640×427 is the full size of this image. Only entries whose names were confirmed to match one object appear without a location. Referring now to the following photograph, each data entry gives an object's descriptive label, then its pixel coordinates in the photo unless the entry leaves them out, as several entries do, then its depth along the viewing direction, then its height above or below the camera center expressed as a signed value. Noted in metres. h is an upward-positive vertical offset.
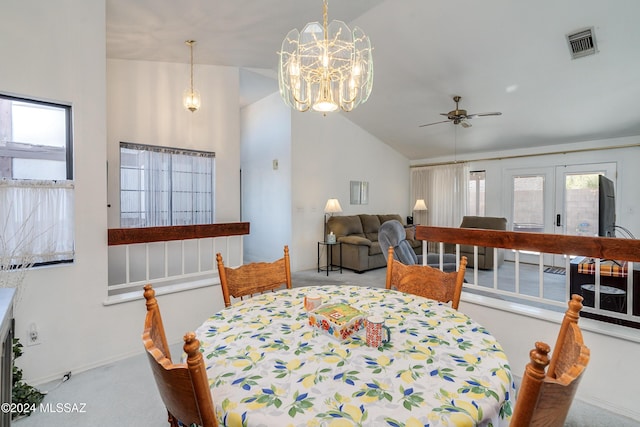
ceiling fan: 4.19 +1.36
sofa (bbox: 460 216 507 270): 5.64 -0.72
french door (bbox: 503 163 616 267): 5.48 +0.23
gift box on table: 1.14 -0.43
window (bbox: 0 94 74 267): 2.02 +0.20
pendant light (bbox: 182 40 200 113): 3.63 +1.35
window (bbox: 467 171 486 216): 6.91 +0.40
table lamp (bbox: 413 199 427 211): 7.27 +0.13
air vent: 3.31 +1.93
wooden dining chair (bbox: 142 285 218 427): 0.67 -0.41
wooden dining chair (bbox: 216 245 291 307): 1.71 -0.41
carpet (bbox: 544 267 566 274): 5.44 -1.10
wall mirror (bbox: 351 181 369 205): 6.64 +0.41
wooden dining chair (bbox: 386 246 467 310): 1.65 -0.42
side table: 5.64 -0.87
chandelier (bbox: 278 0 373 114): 1.80 +0.92
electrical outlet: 2.05 -0.86
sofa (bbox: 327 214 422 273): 5.41 -0.56
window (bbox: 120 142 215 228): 3.73 +0.33
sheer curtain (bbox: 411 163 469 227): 6.96 +0.47
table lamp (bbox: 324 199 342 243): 5.66 +0.07
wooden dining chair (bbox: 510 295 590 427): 0.57 -0.37
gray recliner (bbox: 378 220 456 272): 3.59 -0.40
